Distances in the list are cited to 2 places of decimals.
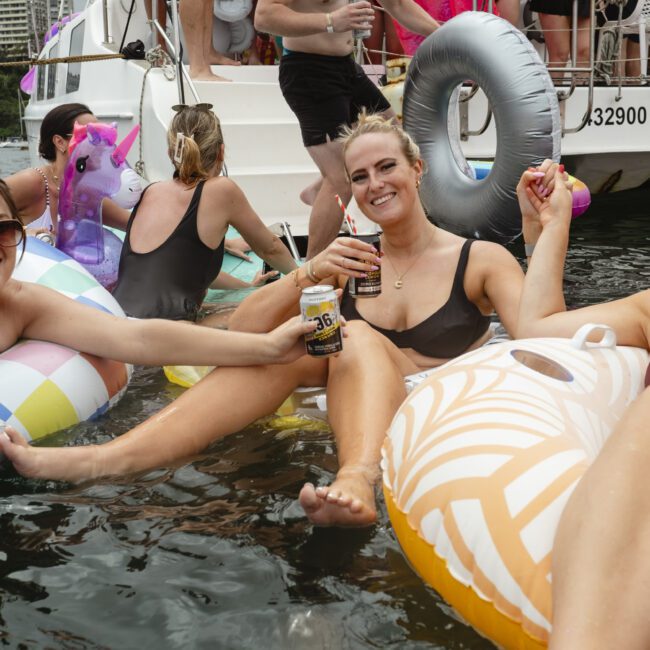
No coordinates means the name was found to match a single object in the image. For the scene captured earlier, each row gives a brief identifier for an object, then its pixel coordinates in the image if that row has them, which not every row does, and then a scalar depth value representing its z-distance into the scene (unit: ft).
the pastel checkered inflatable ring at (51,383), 8.75
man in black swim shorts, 13.99
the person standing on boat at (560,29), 21.53
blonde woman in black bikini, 8.13
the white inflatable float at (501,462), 5.14
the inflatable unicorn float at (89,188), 13.53
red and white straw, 8.38
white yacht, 20.38
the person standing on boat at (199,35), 20.48
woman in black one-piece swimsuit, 12.71
